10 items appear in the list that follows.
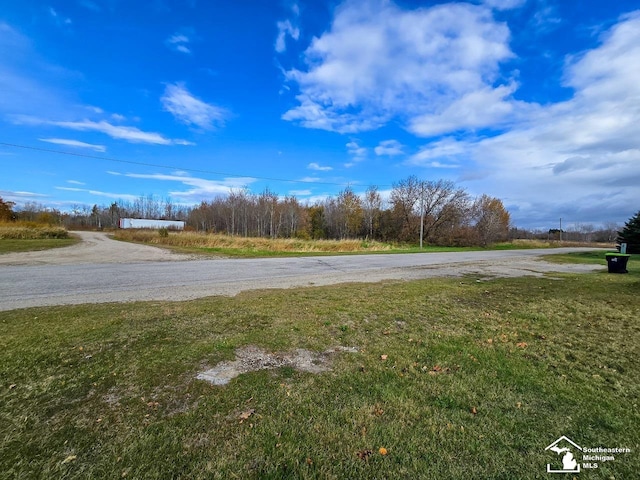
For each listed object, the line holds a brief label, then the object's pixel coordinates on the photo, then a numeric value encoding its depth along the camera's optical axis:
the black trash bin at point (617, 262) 12.86
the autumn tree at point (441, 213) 44.66
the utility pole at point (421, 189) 45.90
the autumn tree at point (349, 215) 53.47
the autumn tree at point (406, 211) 45.97
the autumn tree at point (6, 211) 42.54
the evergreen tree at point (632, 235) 29.59
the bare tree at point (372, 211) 51.81
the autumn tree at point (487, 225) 46.22
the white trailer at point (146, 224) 62.17
